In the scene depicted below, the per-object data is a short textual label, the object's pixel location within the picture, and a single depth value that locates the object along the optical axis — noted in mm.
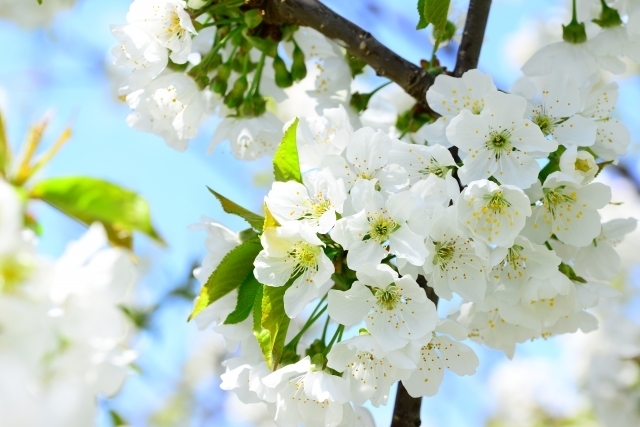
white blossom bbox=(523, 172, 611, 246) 661
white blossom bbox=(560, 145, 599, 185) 654
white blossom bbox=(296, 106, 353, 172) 669
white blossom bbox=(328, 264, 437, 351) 641
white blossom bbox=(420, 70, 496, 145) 673
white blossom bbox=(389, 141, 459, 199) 656
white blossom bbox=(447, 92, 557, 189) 652
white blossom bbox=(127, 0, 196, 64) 692
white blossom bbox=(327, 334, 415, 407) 649
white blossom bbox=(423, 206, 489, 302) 648
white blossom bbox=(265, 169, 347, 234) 646
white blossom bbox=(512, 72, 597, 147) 662
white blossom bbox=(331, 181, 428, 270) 635
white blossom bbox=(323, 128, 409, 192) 658
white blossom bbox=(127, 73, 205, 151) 720
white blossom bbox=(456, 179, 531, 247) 644
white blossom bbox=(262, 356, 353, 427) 647
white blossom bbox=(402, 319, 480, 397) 665
